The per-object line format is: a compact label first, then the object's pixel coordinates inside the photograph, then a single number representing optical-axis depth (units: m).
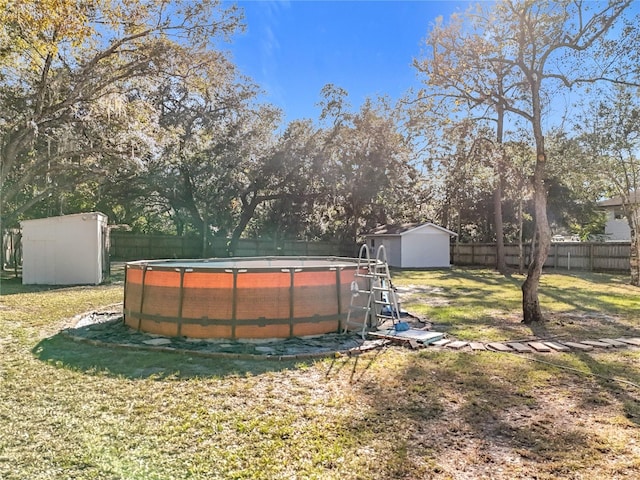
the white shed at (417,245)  23.56
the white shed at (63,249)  13.11
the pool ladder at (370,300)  6.30
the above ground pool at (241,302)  6.02
